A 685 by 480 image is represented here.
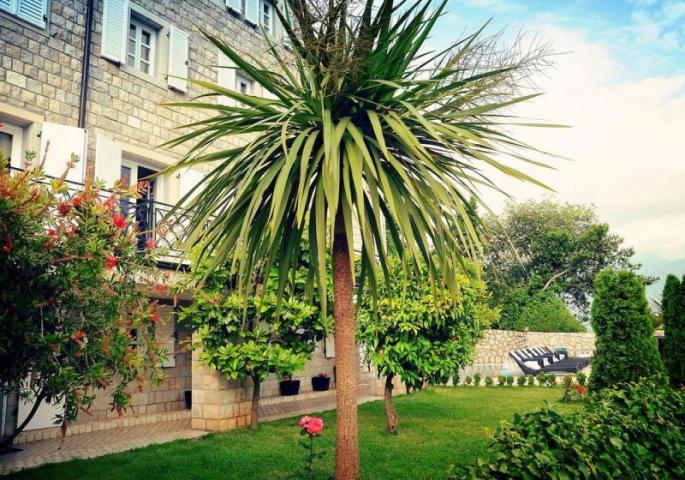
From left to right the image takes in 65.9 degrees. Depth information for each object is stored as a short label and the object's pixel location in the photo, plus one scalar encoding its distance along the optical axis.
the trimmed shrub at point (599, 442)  2.85
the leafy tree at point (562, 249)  28.00
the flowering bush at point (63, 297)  2.94
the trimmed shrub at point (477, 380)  15.48
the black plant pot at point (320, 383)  13.11
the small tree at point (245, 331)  7.63
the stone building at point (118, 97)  7.60
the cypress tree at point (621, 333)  8.66
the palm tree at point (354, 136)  3.40
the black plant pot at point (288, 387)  11.97
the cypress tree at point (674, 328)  8.92
